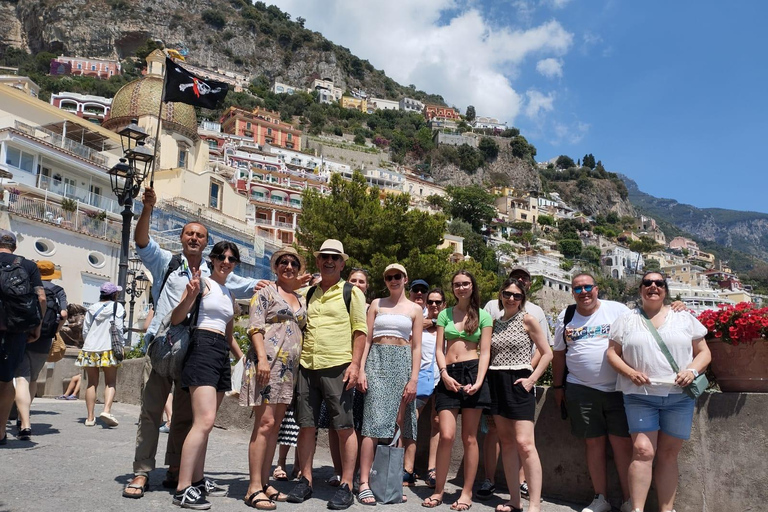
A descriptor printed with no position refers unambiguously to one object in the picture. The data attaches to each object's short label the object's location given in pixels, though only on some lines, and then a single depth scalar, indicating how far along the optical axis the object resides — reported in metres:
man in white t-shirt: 4.23
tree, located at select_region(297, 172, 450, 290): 20.80
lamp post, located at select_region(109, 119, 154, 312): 9.73
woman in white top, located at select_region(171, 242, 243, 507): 3.66
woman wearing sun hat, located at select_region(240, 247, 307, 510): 3.93
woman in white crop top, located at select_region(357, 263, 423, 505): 4.32
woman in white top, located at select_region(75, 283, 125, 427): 6.82
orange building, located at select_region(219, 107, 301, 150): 90.62
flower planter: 4.01
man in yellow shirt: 4.18
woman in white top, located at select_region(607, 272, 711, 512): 3.95
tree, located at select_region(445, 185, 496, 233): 93.31
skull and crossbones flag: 9.36
